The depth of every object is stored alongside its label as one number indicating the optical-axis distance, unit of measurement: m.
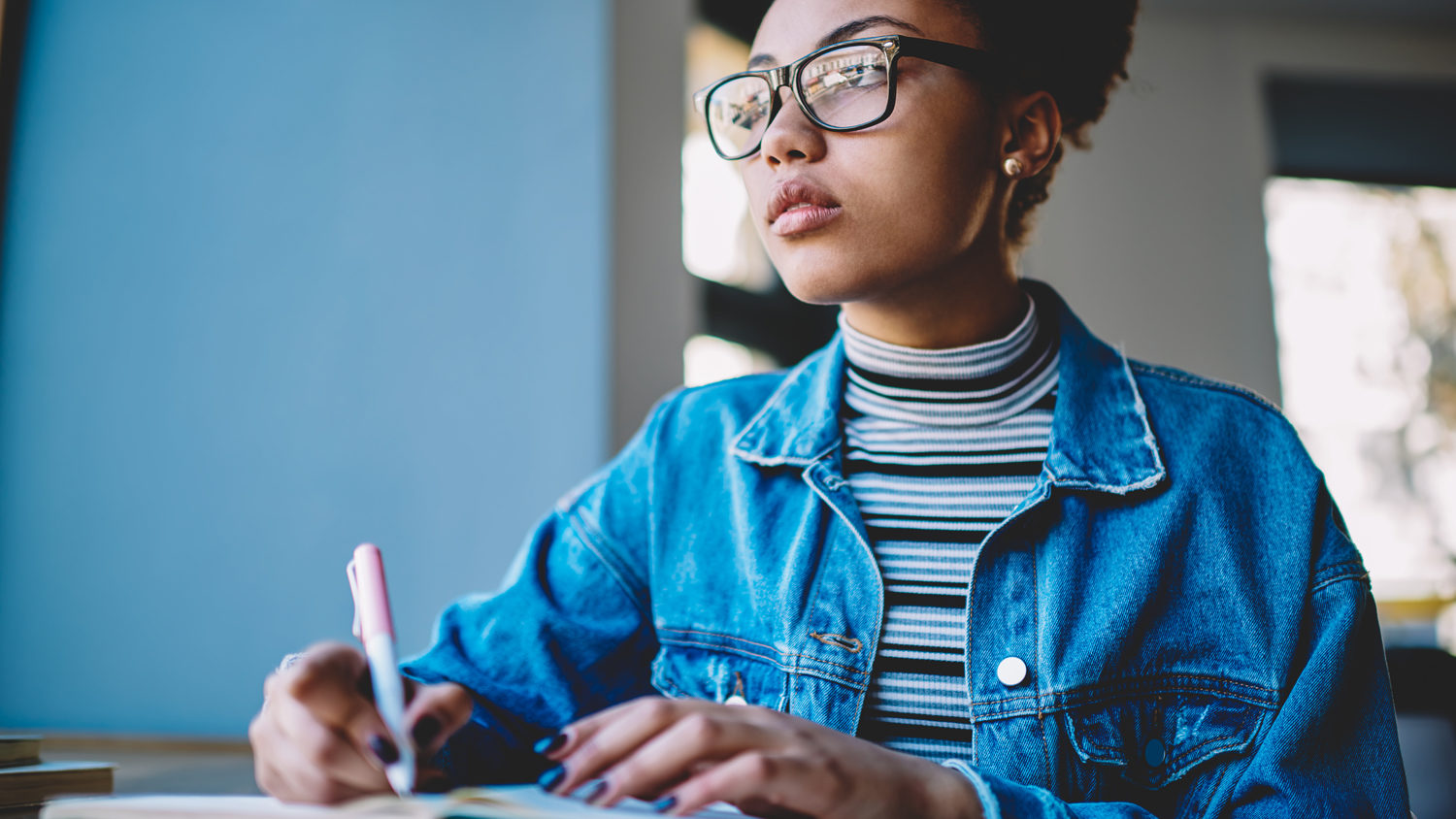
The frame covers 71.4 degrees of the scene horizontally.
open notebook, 0.42
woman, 0.77
